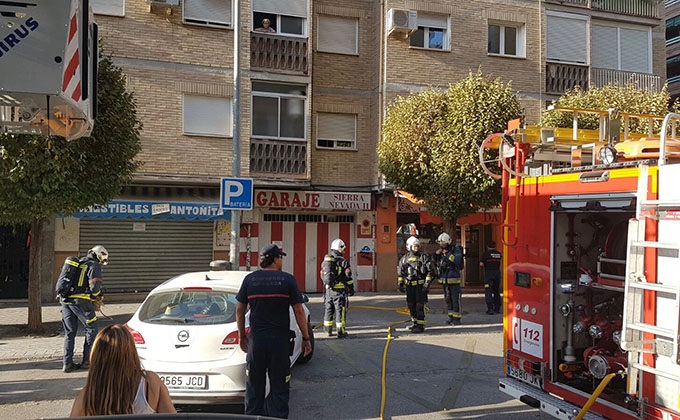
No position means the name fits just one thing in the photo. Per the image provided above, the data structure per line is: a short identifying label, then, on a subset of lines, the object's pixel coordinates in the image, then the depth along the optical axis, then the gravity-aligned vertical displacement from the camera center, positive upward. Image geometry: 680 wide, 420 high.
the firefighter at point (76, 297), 7.31 -1.31
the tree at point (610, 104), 13.02 +2.91
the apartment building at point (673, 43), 29.47 +10.03
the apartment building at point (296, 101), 14.14 +3.24
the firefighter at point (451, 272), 11.25 -1.38
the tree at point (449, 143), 11.93 +1.66
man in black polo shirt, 4.64 -1.19
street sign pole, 10.19 +1.68
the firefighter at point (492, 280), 12.55 -1.69
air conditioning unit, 15.50 +5.81
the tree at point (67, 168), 8.47 +0.68
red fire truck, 3.53 -0.49
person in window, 15.24 +5.45
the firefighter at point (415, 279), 9.95 -1.33
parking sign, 9.76 +0.29
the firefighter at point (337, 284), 9.47 -1.39
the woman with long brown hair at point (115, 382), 2.49 -0.86
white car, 5.12 -1.38
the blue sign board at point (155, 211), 13.39 -0.08
